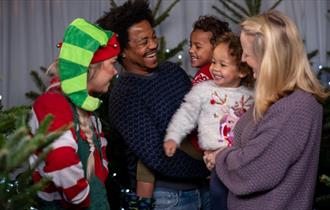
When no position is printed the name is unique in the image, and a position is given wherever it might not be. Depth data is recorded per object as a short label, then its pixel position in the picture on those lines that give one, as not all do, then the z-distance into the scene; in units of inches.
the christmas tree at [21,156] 51.1
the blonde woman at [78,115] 85.4
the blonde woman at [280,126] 85.1
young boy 126.7
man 109.5
